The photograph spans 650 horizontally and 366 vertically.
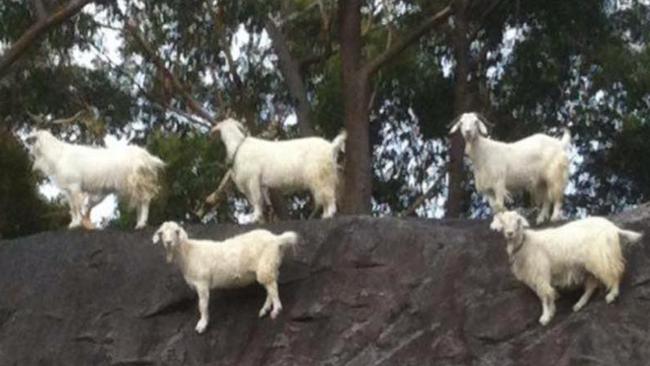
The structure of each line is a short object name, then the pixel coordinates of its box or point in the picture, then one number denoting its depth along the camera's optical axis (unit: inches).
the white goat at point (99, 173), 581.9
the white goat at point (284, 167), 562.3
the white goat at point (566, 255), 467.2
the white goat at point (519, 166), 530.6
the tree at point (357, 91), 792.9
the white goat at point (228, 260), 515.5
